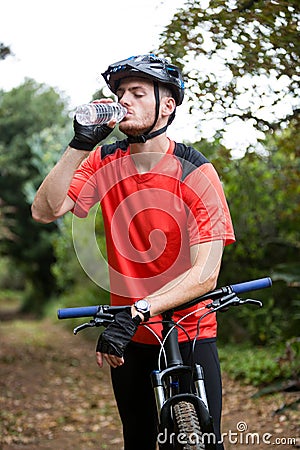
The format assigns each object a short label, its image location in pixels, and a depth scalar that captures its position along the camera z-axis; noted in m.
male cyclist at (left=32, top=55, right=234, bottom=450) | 2.81
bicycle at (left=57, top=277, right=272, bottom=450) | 2.49
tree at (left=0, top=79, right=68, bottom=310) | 19.77
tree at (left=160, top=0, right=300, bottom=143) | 3.96
